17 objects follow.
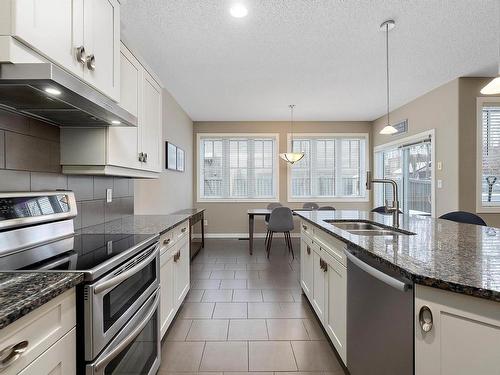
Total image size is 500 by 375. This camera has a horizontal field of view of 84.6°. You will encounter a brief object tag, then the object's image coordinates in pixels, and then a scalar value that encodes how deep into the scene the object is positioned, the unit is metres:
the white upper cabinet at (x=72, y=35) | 0.96
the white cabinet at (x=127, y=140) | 1.68
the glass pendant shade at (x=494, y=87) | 1.76
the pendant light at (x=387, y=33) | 2.40
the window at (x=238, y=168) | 6.18
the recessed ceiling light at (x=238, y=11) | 2.19
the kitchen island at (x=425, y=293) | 0.80
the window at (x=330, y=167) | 6.21
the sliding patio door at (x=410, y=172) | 4.41
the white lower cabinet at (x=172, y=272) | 1.87
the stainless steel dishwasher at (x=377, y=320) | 0.98
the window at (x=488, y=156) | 3.66
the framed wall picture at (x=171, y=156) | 4.12
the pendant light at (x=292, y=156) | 5.11
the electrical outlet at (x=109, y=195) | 2.22
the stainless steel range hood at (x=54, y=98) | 0.97
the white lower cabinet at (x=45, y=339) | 0.69
